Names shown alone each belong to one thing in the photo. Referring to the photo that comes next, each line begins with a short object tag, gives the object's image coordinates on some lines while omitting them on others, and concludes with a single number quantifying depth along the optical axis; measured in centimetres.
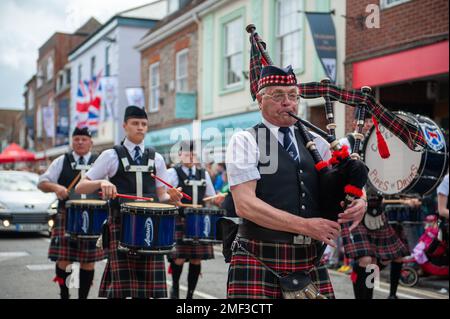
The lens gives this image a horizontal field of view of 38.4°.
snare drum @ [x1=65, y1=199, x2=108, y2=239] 585
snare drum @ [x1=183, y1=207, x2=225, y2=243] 676
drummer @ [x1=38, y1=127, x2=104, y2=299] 622
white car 1177
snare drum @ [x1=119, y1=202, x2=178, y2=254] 469
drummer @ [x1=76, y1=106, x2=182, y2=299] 497
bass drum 411
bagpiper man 292
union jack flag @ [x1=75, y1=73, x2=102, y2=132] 2075
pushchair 789
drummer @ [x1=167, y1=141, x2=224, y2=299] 696
